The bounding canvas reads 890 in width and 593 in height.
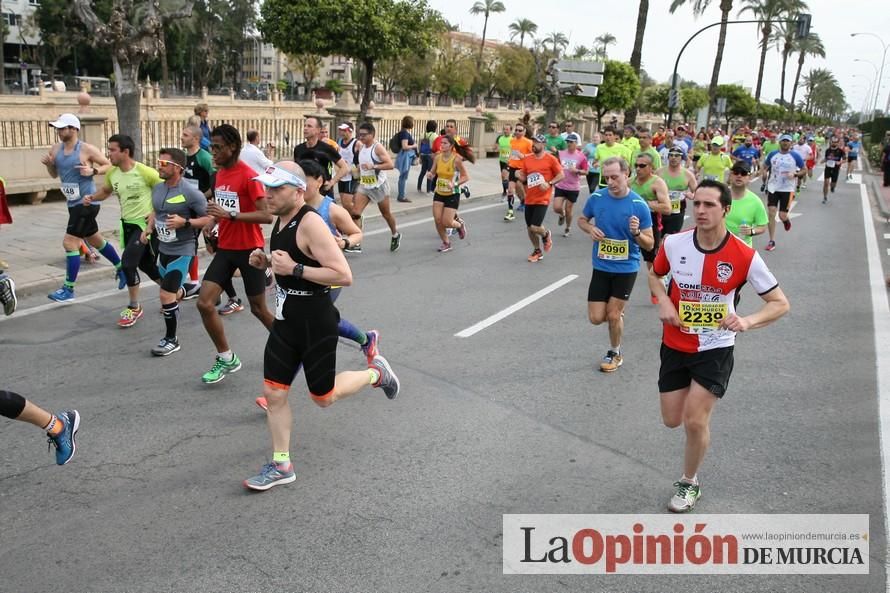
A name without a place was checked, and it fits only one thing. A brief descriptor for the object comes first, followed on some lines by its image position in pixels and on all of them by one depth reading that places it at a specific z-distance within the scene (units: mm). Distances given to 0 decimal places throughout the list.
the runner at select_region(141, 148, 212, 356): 6332
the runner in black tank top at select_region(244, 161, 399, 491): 4070
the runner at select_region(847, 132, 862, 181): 29062
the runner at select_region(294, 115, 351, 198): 8977
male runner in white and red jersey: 3973
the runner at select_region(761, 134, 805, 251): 13250
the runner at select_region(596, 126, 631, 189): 13414
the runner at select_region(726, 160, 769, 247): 7230
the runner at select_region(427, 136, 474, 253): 10891
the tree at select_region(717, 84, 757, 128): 71812
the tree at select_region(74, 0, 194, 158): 11922
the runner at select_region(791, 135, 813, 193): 20156
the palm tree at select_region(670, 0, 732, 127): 44500
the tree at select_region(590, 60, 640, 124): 35938
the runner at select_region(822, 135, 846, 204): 22641
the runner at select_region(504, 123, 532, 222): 14273
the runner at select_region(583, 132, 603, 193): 15898
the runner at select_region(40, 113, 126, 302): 7785
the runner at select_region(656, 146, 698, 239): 9328
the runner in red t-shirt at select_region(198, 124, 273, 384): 5746
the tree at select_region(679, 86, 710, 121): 61403
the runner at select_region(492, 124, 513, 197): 17242
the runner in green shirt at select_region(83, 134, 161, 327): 6949
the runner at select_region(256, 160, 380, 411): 5156
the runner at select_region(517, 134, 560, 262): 10695
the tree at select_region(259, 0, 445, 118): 19266
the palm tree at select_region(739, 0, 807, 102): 52844
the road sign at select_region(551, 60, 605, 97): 24141
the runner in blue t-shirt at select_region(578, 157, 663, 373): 6250
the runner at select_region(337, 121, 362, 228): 11295
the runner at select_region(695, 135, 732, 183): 13500
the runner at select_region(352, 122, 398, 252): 10711
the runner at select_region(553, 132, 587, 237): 13125
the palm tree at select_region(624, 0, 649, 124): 29672
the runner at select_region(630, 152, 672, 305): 7707
